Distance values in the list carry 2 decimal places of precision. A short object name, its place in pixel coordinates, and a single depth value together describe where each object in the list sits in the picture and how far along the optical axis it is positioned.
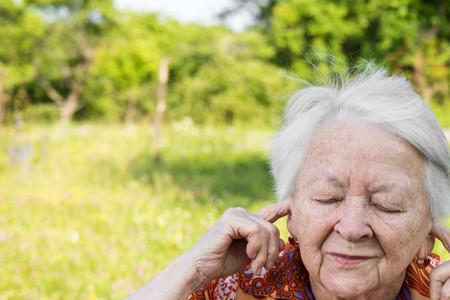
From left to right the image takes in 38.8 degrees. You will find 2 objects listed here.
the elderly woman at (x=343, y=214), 1.60
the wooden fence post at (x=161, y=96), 10.55
